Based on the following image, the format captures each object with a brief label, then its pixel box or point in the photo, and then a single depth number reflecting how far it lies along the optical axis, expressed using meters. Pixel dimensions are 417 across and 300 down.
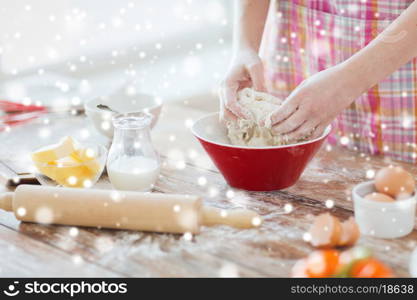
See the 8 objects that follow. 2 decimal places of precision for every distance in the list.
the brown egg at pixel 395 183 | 1.35
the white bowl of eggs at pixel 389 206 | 1.34
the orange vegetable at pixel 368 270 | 1.25
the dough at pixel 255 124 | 1.52
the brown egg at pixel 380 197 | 1.34
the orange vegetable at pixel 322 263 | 1.26
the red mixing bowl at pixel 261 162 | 1.49
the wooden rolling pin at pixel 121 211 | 1.36
